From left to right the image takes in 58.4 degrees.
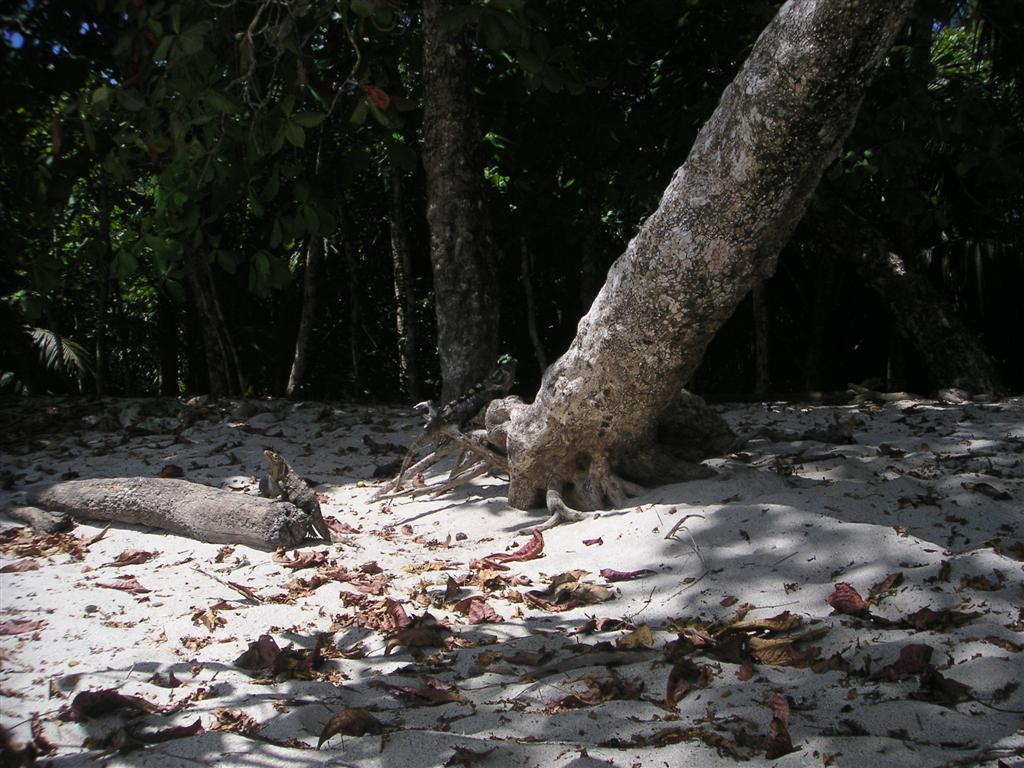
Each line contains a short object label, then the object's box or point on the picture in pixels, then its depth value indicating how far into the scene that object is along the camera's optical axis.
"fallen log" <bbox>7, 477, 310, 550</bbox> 4.20
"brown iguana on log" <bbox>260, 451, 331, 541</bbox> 4.36
